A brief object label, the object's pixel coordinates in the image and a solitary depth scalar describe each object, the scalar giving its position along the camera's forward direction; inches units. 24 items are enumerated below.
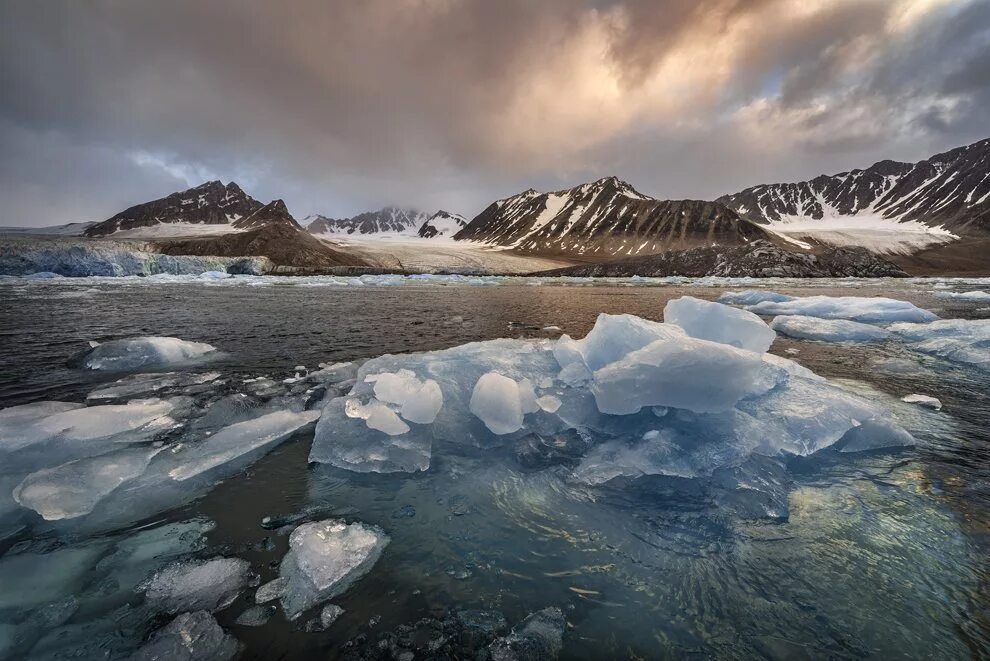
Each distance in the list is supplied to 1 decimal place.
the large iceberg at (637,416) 138.1
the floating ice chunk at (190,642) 67.7
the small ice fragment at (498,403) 159.5
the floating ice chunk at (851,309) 475.2
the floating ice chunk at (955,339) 281.3
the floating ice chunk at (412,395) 154.5
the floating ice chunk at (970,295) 775.7
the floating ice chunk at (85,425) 134.7
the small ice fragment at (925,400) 194.1
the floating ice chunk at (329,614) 75.2
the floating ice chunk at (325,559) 82.6
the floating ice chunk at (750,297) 720.5
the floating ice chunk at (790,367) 199.6
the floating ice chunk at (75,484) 103.1
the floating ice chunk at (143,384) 193.9
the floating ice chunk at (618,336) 184.7
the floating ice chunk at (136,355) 248.4
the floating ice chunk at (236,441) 127.4
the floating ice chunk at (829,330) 382.9
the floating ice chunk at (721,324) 203.9
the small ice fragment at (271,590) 81.0
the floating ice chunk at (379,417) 144.8
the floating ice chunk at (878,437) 149.9
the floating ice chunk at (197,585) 79.1
